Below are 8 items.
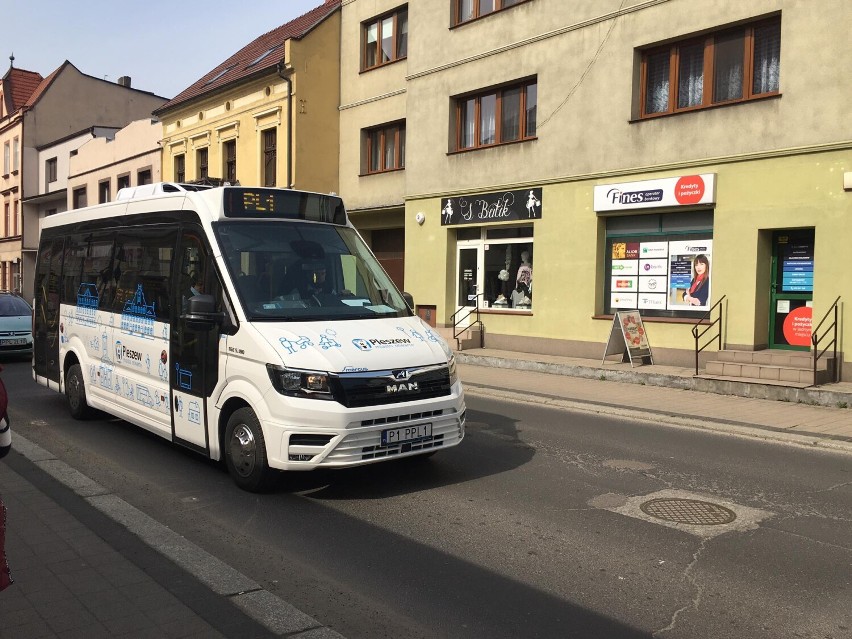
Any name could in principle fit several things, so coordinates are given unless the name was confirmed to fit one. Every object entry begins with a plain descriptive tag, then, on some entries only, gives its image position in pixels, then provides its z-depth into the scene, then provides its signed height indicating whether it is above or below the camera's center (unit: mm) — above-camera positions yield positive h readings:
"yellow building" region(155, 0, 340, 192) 24312 +5396
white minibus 6027 -542
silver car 16438 -1308
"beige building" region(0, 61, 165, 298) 45281 +8463
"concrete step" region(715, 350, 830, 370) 12844 -1178
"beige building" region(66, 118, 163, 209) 33031 +4815
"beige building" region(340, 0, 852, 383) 13336 +2334
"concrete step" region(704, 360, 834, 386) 12352 -1365
